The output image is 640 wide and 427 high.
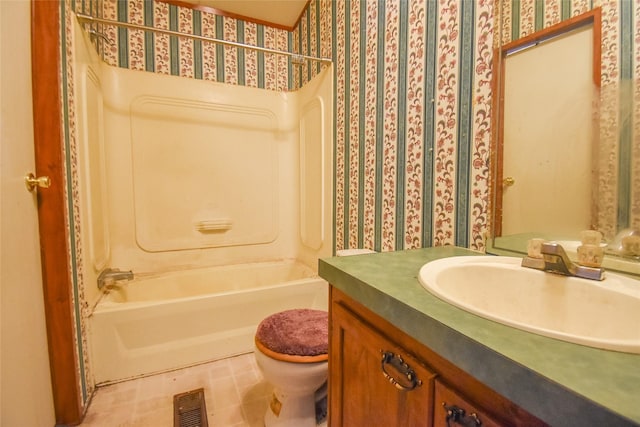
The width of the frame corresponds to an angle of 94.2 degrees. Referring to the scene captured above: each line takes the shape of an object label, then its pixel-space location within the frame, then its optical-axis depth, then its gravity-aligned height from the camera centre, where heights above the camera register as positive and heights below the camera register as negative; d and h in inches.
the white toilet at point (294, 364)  43.3 -23.2
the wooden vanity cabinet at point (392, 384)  17.0 -12.7
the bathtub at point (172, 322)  60.2 -25.7
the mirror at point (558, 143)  28.1 +6.5
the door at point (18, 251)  34.7 -5.6
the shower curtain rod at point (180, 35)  57.9 +36.9
